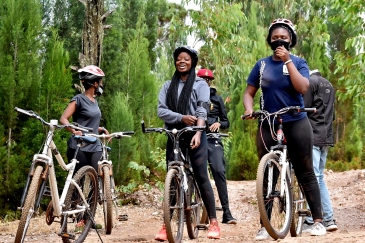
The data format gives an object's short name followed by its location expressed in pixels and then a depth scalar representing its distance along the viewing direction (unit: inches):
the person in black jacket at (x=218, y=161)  305.0
